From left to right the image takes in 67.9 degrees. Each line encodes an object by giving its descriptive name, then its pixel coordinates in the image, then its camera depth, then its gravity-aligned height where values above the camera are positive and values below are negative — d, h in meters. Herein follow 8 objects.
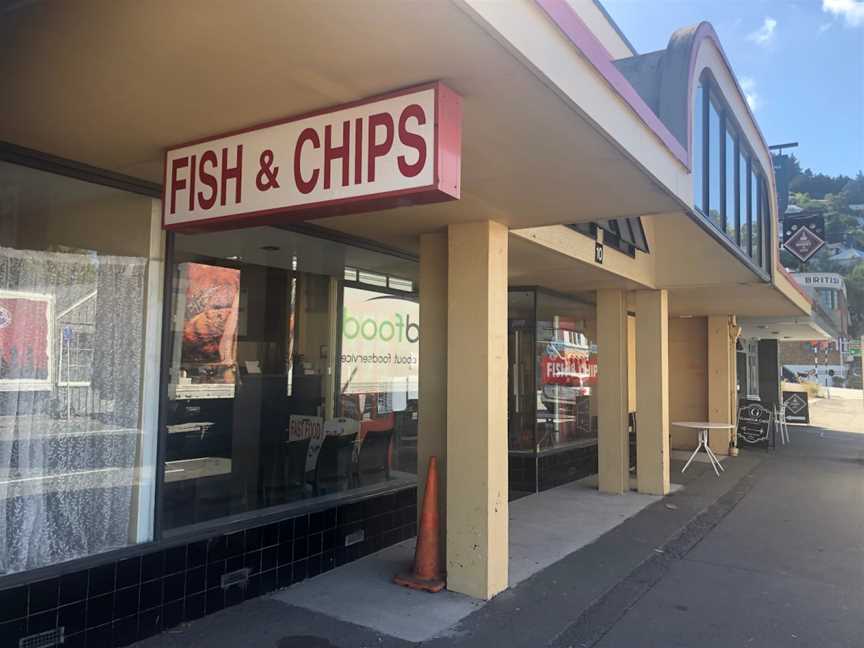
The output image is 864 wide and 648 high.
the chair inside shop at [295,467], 5.54 -0.90
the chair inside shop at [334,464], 5.80 -0.89
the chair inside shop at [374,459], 6.18 -0.88
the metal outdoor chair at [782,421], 15.54 -1.09
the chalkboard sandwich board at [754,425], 14.09 -1.10
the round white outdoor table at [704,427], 10.31 -0.84
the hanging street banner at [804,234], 14.91 +3.38
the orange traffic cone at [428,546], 4.89 -1.33
